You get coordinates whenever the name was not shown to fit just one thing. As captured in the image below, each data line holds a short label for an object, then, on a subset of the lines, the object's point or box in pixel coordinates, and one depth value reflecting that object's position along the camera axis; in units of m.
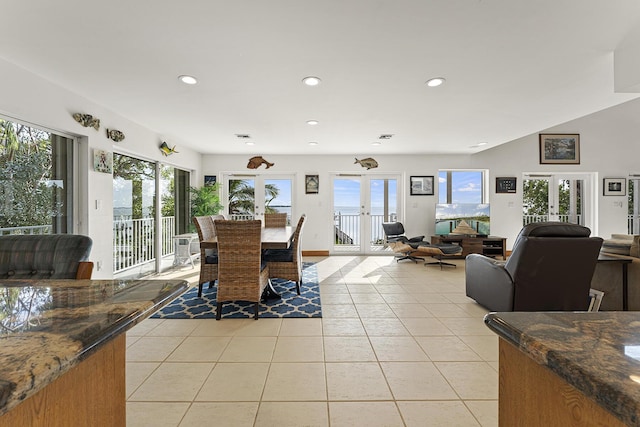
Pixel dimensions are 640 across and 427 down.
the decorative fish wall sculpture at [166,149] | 4.68
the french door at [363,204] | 6.58
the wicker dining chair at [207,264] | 3.41
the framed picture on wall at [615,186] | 6.19
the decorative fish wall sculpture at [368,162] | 6.42
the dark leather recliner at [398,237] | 5.69
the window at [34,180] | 2.49
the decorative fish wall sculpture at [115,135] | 3.57
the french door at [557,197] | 6.37
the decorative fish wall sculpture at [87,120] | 3.06
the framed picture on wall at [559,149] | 6.24
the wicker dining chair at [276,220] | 5.13
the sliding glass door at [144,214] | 4.02
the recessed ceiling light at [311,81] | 2.66
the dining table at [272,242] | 2.89
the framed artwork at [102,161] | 3.33
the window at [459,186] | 6.57
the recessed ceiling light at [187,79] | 2.65
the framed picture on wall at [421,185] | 6.48
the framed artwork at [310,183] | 6.45
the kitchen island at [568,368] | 0.46
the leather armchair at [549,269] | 2.50
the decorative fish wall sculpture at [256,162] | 6.37
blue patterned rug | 2.95
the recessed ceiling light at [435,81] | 2.70
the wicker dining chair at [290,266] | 3.48
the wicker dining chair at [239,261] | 2.70
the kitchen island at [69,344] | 0.47
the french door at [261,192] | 6.52
